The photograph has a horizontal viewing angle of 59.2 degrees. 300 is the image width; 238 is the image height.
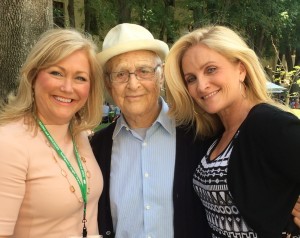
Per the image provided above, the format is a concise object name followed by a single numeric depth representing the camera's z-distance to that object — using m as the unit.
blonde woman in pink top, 1.43
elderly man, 1.80
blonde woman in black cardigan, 1.38
